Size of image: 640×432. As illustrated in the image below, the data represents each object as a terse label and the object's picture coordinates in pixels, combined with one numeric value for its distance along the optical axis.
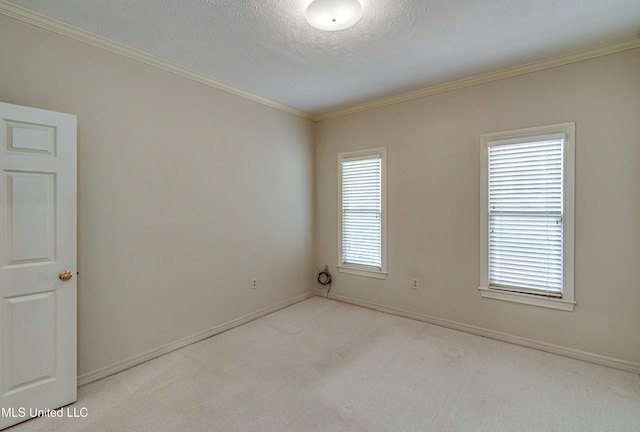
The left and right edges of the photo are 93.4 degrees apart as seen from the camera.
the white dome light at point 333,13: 1.95
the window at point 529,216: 2.82
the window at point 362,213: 4.06
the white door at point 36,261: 1.92
